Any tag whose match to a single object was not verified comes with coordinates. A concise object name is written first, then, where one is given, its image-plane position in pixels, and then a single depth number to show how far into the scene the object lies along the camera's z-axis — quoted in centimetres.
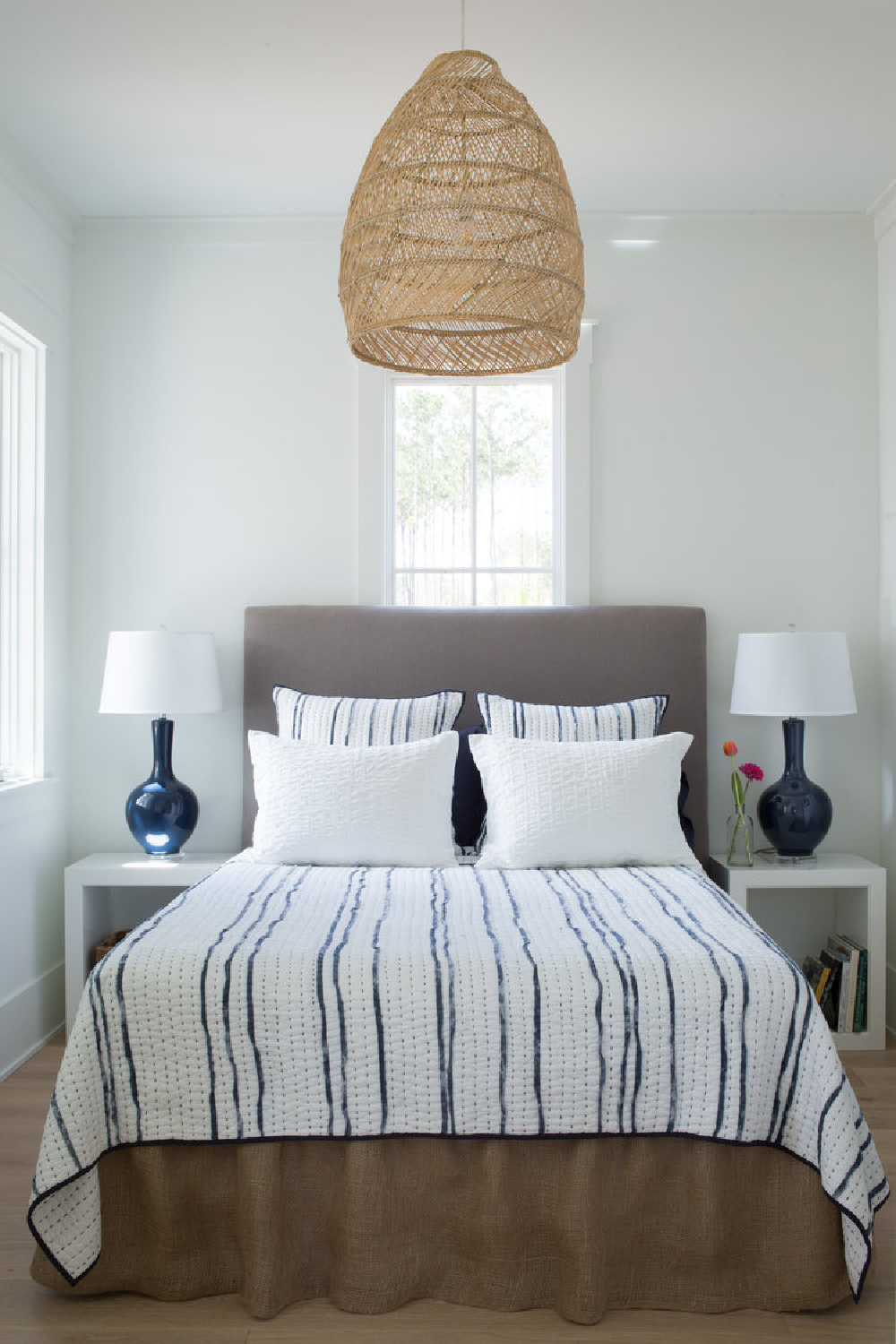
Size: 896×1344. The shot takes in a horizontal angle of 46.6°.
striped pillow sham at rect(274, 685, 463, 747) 331
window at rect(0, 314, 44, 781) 360
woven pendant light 191
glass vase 352
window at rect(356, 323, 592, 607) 391
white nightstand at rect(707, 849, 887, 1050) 343
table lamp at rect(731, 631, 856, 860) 339
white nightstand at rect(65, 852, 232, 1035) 343
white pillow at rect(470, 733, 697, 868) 291
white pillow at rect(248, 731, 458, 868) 295
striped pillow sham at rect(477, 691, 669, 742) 328
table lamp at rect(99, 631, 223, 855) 346
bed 201
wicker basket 358
